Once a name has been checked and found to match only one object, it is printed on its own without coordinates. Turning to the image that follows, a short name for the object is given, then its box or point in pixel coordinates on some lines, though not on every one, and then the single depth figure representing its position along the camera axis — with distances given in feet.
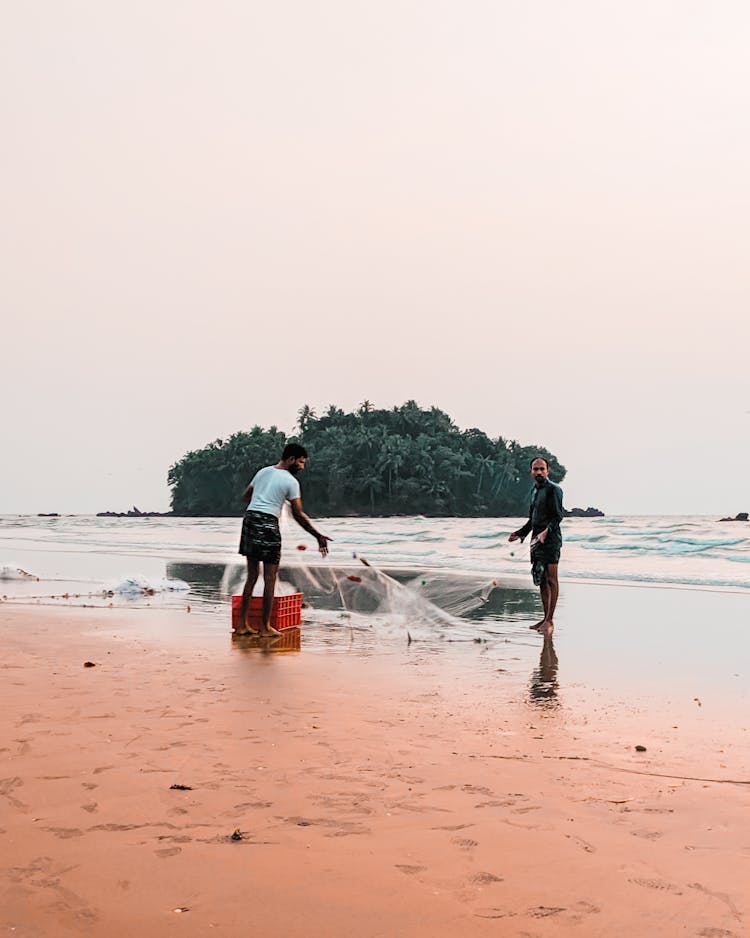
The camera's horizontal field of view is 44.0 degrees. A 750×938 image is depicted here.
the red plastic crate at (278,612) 32.07
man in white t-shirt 31.58
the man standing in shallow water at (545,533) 34.81
